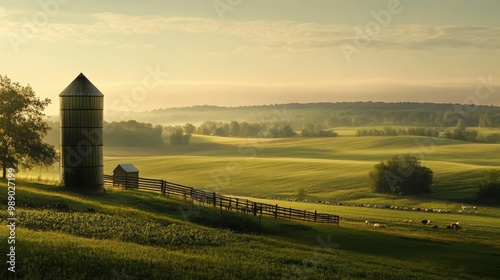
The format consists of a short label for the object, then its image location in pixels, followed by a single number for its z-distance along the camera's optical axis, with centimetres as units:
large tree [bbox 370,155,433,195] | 8538
